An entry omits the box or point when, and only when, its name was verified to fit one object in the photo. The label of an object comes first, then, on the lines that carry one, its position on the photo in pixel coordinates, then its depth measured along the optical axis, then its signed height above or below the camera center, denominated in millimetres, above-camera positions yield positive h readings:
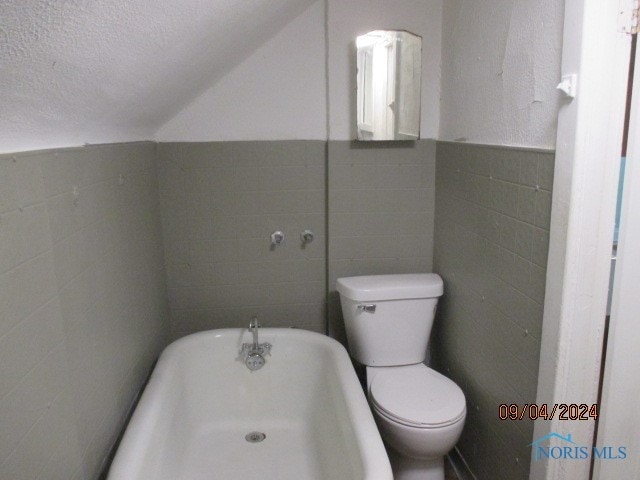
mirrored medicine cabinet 2205 +281
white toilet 1855 -974
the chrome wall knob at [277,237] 2453 -426
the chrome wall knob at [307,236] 2471 -427
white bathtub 1694 -1053
